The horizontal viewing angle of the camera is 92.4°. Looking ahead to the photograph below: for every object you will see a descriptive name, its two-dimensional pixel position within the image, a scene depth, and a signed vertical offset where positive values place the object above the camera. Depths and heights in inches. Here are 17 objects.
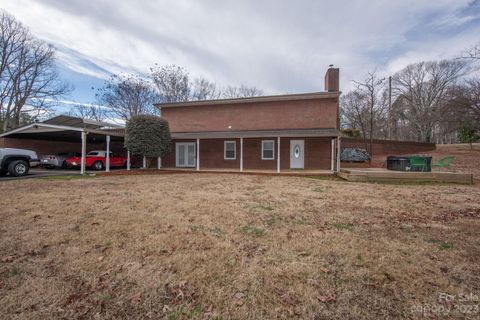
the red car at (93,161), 705.0 -3.7
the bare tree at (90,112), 1381.9 +296.0
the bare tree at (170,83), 1268.5 +433.4
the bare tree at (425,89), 1437.0 +489.5
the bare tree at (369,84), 884.6 +303.0
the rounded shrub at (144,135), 615.5 +66.9
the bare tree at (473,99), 848.9 +232.2
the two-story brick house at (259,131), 662.5 +87.5
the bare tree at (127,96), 1202.6 +348.7
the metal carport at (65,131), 603.5 +79.1
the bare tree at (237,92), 1488.7 +446.5
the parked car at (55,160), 734.5 -1.3
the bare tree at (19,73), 989.8 +392.6
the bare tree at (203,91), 1396.4 +429.9
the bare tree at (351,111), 1293.9 +310.4
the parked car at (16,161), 486.3 -3.3
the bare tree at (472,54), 539.2 +259.7
